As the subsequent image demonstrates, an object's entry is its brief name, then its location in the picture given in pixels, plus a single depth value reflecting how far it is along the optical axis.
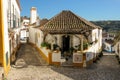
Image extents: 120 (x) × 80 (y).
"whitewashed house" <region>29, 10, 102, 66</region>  8.53
